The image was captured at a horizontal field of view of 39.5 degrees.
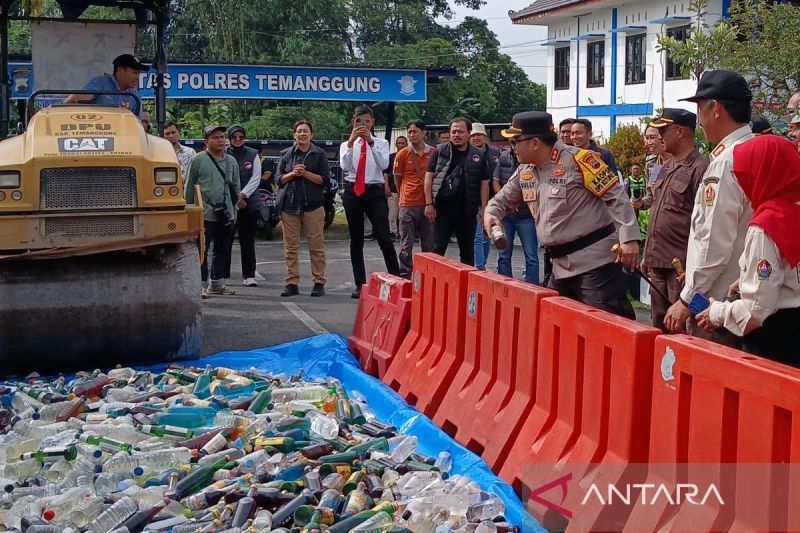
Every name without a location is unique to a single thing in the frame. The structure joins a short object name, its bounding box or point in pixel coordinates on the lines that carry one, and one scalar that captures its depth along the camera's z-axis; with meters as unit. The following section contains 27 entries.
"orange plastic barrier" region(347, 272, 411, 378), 8.00
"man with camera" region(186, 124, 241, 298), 12.45
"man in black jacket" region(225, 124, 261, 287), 13.53
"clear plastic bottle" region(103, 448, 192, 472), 5.90
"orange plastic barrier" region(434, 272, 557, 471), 5.84
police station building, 35.31
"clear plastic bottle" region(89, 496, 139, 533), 5.08
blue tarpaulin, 5.51
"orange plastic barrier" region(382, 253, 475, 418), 6.94
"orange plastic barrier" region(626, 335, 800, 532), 3.88
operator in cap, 9.12
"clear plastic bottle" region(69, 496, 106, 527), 5.16
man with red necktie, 12.62
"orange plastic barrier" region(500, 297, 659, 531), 4.75
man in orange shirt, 12.45
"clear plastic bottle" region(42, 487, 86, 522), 5.18
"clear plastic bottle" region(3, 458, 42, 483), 5.86
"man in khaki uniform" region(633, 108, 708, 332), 7.09
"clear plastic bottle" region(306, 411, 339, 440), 6.45
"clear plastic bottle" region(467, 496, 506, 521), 5.17
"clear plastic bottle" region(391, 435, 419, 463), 6.02
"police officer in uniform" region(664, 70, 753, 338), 5.20
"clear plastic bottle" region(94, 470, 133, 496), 5.60
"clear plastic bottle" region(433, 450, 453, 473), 5.89
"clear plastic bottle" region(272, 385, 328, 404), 7.41
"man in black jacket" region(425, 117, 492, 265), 11.69
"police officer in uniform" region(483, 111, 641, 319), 7.08
